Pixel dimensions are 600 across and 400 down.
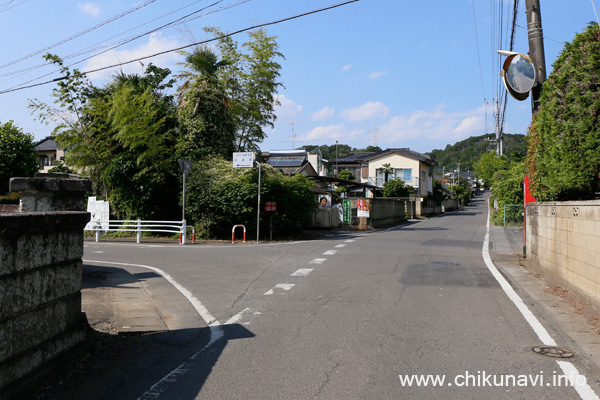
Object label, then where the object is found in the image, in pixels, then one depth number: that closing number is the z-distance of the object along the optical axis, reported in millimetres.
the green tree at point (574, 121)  8039
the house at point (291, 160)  44875
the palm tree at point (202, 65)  24203
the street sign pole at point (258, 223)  19731
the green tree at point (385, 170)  62319
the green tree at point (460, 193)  96250
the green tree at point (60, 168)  33781
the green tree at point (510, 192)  32969
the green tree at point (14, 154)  27891
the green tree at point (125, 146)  21812
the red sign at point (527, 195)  14406
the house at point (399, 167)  63500
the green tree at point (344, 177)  45788
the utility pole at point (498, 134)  43631
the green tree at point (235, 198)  20594
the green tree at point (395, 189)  52562
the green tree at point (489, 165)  41719
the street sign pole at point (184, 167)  18516
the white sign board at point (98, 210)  21531
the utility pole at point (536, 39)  11281
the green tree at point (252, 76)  29922
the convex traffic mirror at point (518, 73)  11000
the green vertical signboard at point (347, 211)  30264
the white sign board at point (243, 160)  19281
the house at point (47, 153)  53031
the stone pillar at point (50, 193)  5426
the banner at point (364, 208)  29656
